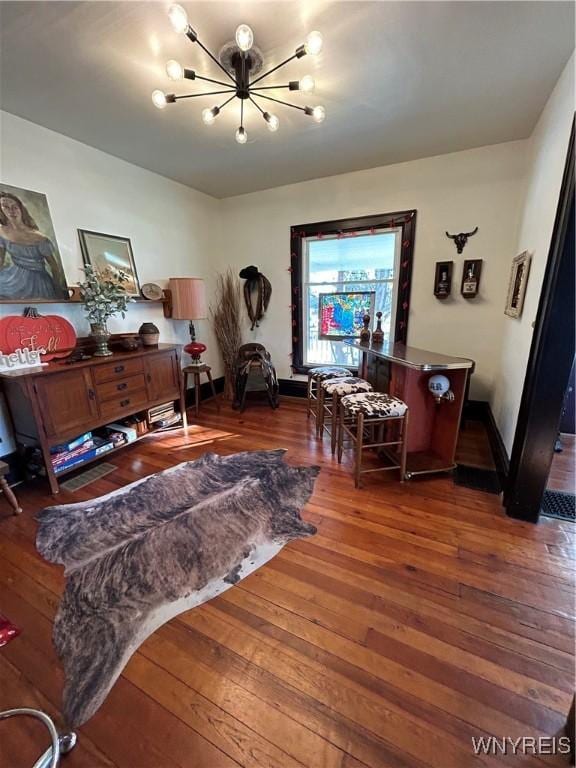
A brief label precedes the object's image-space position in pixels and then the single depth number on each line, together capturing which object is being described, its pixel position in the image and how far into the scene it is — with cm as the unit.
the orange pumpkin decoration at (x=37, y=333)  222
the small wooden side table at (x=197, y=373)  364
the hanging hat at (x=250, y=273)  401
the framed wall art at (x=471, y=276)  308
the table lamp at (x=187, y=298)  340
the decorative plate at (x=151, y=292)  330
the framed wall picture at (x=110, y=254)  277
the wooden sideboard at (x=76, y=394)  212
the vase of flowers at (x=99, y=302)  249
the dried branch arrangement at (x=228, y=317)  426
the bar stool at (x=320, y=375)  317
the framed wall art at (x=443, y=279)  318
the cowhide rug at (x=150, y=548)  123
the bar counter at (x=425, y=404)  219
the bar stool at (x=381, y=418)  215
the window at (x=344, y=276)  353
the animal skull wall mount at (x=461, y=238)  308
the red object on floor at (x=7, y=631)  126
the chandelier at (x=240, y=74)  141
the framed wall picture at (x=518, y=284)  221
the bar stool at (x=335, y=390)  261
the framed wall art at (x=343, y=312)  372
